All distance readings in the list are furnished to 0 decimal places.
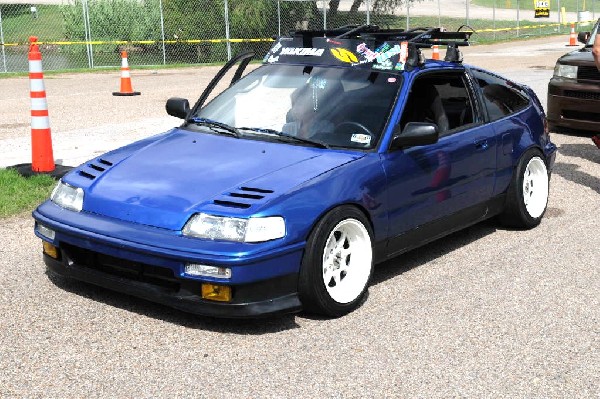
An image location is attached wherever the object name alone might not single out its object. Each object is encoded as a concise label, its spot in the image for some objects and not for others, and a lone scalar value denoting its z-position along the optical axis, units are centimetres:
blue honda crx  494
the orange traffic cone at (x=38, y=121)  883
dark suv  1138
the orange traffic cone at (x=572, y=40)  3584
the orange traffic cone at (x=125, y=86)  1816
